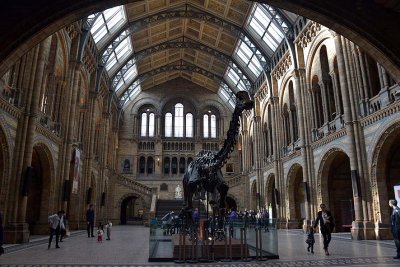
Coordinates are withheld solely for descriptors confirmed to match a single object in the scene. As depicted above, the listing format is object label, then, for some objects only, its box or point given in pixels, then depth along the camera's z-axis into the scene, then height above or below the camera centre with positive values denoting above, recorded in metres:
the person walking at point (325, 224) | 9.47 -0.34
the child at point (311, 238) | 9.91 -0.75
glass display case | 8.48 -0.80
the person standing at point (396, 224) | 8.62 -0.31
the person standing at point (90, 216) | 17.22 -0.22
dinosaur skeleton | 9.82 +1.30
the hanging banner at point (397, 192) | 12.46 +0.73
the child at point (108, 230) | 15.27 -0.80
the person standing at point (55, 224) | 11.91 -0.42
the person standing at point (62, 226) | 12.62 -0.51
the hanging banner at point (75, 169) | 20.03 +2.54
